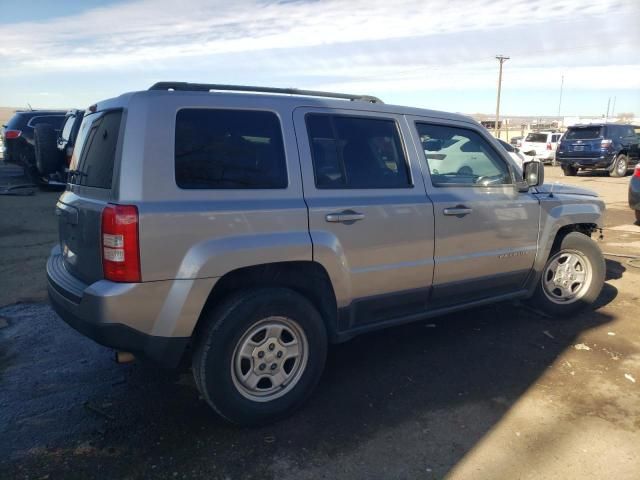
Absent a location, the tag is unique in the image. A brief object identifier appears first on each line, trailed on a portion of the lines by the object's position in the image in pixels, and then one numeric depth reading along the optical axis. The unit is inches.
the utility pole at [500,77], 2013.2
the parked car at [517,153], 553.8
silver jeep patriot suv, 107.6
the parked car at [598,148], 732.7
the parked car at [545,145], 966.4
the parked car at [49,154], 235.1
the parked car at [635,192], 316.2
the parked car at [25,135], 517.7
